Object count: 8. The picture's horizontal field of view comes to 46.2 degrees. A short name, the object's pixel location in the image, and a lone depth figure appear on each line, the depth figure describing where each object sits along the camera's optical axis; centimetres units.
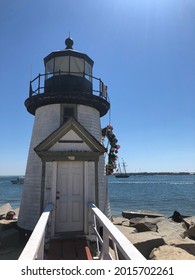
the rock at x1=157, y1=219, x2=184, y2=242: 955
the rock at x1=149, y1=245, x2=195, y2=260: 555
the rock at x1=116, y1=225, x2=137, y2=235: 984
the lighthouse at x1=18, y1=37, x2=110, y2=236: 750
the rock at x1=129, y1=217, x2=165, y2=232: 1060
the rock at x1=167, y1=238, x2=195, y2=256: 721
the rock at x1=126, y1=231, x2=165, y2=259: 695
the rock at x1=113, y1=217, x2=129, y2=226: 1351
